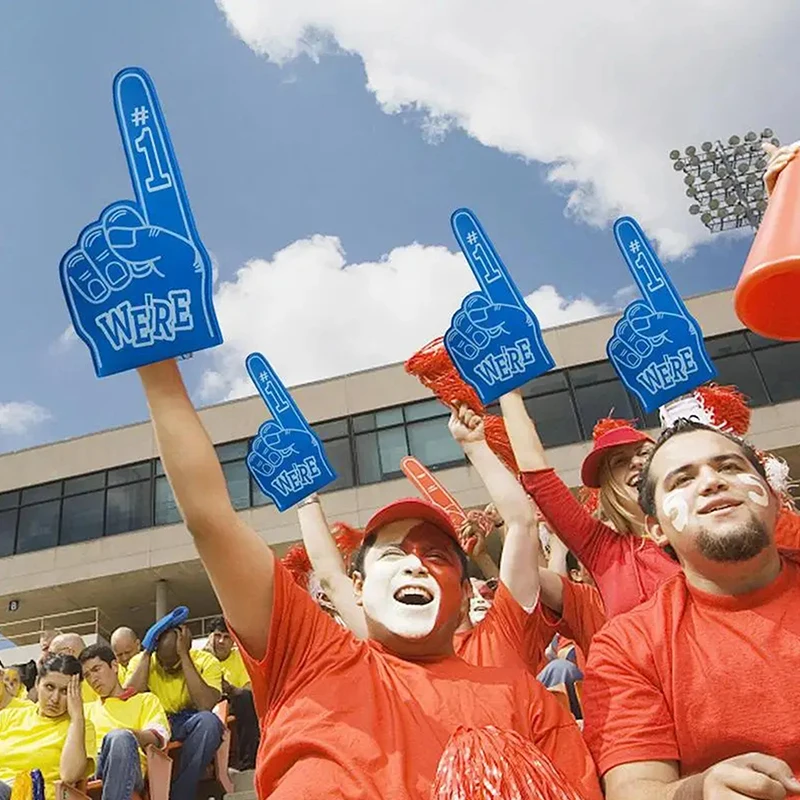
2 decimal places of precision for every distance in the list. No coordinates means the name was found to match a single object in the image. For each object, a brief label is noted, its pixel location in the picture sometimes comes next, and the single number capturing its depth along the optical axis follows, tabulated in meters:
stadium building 17.33
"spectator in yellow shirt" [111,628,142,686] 6.32
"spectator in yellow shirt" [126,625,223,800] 5.04
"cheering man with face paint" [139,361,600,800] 1.80
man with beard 1.77
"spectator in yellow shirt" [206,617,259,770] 6.16
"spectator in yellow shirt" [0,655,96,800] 4.31
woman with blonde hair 2.77
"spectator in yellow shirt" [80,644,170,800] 4.33
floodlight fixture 24.11
